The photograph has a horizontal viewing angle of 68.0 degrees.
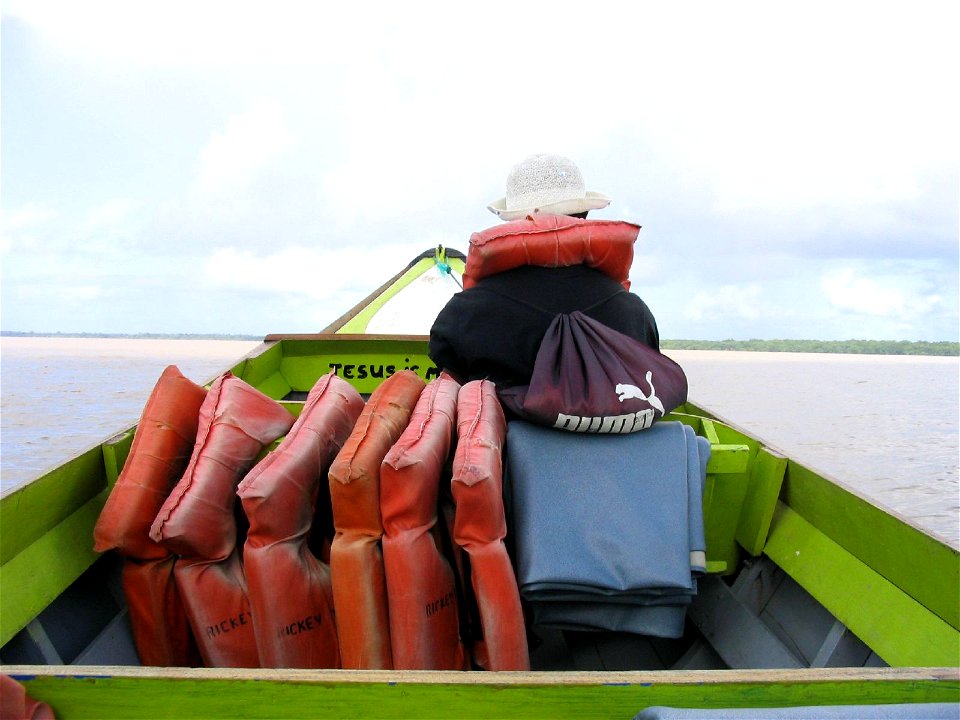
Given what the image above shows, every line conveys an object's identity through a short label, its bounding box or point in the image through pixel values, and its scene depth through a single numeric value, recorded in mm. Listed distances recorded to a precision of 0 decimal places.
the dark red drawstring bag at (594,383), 1803
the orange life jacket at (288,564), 1650
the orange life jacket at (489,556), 1546
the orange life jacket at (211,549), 1723
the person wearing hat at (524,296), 2127
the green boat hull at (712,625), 1170
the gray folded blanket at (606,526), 1709
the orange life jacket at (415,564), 1586
